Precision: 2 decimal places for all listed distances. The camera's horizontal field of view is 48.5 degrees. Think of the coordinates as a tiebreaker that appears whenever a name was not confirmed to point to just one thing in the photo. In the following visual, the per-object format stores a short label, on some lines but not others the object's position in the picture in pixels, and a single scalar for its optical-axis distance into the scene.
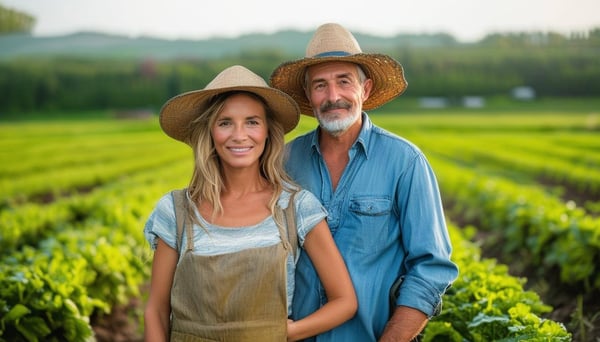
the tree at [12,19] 123.25
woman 3.01
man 3.29
